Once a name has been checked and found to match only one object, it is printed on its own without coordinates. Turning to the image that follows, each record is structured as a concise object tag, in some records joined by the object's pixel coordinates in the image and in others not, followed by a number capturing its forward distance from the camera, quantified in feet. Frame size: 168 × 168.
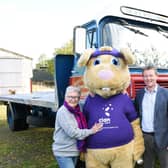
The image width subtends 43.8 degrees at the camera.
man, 6.50
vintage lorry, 8.72
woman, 6.12
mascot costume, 6.15
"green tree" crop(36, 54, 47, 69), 129.35
